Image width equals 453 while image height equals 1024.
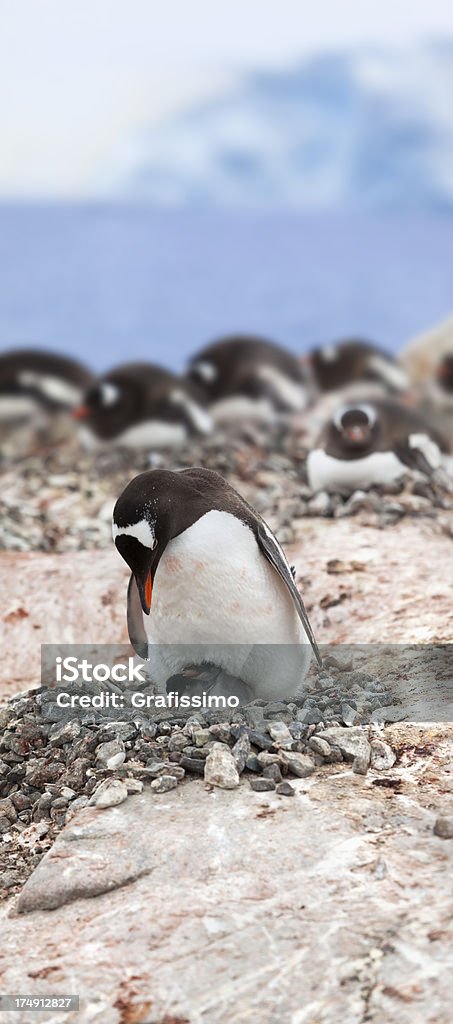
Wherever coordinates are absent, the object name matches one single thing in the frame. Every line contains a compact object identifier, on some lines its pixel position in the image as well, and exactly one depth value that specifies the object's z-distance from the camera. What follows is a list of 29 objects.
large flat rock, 4.78
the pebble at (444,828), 5.70
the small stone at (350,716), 7.27
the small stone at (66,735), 7.43
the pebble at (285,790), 6.26
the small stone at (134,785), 6.46
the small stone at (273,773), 6.42
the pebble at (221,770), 6.38
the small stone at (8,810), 6.98
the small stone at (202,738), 6.85
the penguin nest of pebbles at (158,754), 6.51
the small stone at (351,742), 6.65
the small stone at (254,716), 7.10
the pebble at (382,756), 6.63
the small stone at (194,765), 6.57
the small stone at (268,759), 6.55
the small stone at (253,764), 6.56
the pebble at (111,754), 6.86
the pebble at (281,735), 6.81
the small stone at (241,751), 6.55
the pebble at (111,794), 6.34
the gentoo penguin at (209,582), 7.17
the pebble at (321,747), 6.70
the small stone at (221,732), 6.85
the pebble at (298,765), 6.50
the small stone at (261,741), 6.76
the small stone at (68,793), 6.78
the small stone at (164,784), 6.43
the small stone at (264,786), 6.33
